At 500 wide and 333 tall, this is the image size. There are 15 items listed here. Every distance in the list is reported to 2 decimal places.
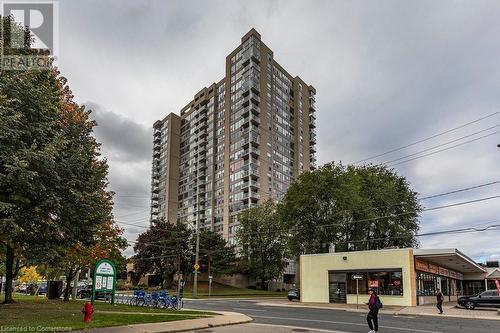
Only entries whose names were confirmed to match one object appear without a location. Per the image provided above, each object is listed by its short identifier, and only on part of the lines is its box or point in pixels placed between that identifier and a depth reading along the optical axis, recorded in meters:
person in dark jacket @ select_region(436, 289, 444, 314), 28.22
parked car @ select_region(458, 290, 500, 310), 33.47
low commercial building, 35.75
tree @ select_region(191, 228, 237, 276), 72.25
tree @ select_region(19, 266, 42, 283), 48.16
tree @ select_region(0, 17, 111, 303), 13.96
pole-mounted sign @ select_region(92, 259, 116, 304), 22.69
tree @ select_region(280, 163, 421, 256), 50.25
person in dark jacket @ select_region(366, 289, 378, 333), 15.81
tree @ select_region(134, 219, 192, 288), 73.69
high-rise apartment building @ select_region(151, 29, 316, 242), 96.06
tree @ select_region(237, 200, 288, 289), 71.62
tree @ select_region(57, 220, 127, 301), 27.44
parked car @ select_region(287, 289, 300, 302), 44.25
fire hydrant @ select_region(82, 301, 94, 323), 14.45
